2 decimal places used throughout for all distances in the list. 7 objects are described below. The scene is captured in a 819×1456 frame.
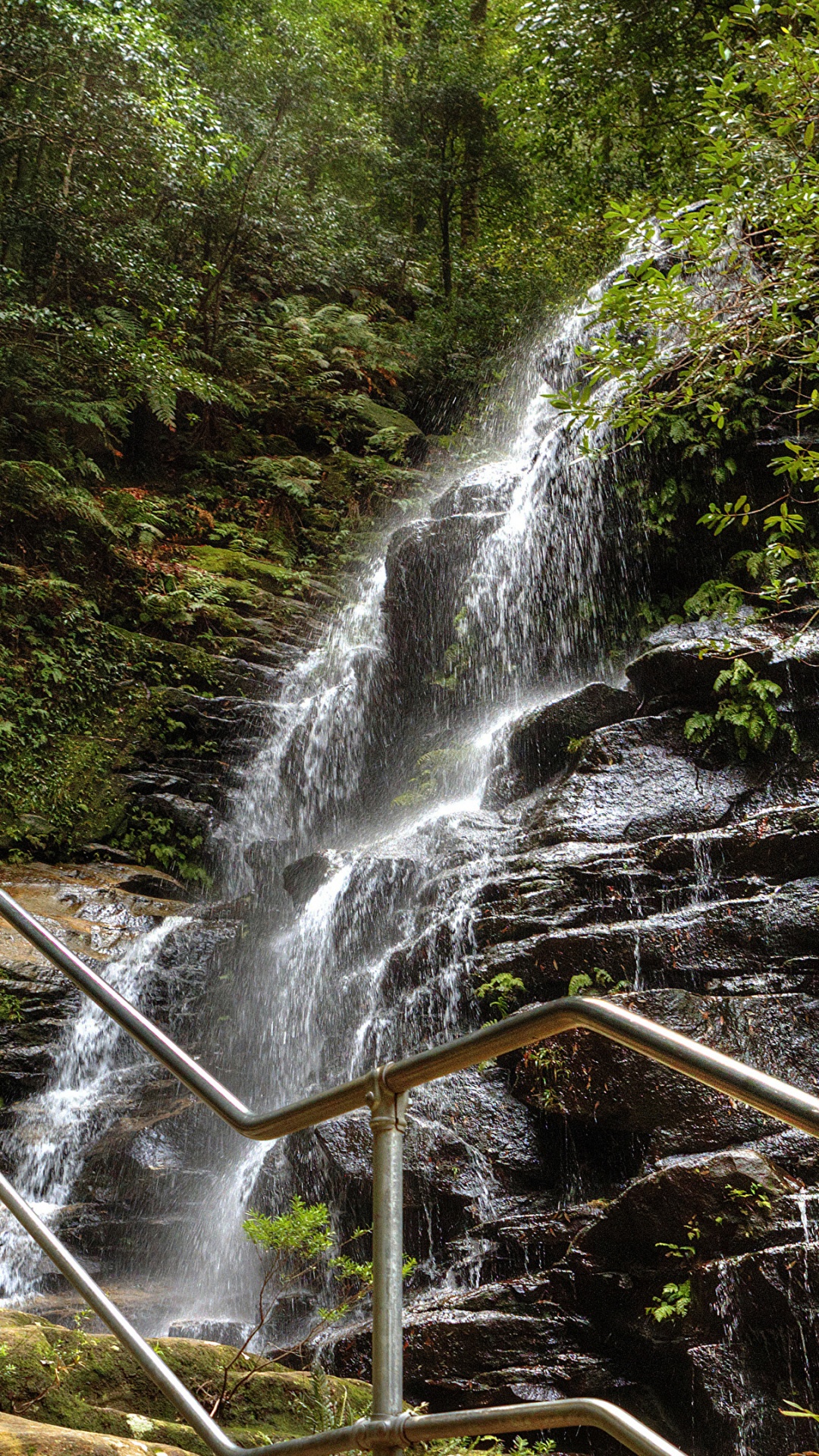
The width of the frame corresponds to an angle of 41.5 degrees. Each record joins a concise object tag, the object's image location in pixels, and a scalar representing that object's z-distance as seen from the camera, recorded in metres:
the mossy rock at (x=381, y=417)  17.47
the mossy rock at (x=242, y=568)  14.88
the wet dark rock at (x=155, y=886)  10.80
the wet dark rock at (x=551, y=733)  8.85
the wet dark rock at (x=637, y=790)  7.44
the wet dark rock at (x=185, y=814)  11.83
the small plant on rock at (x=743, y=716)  7.63
